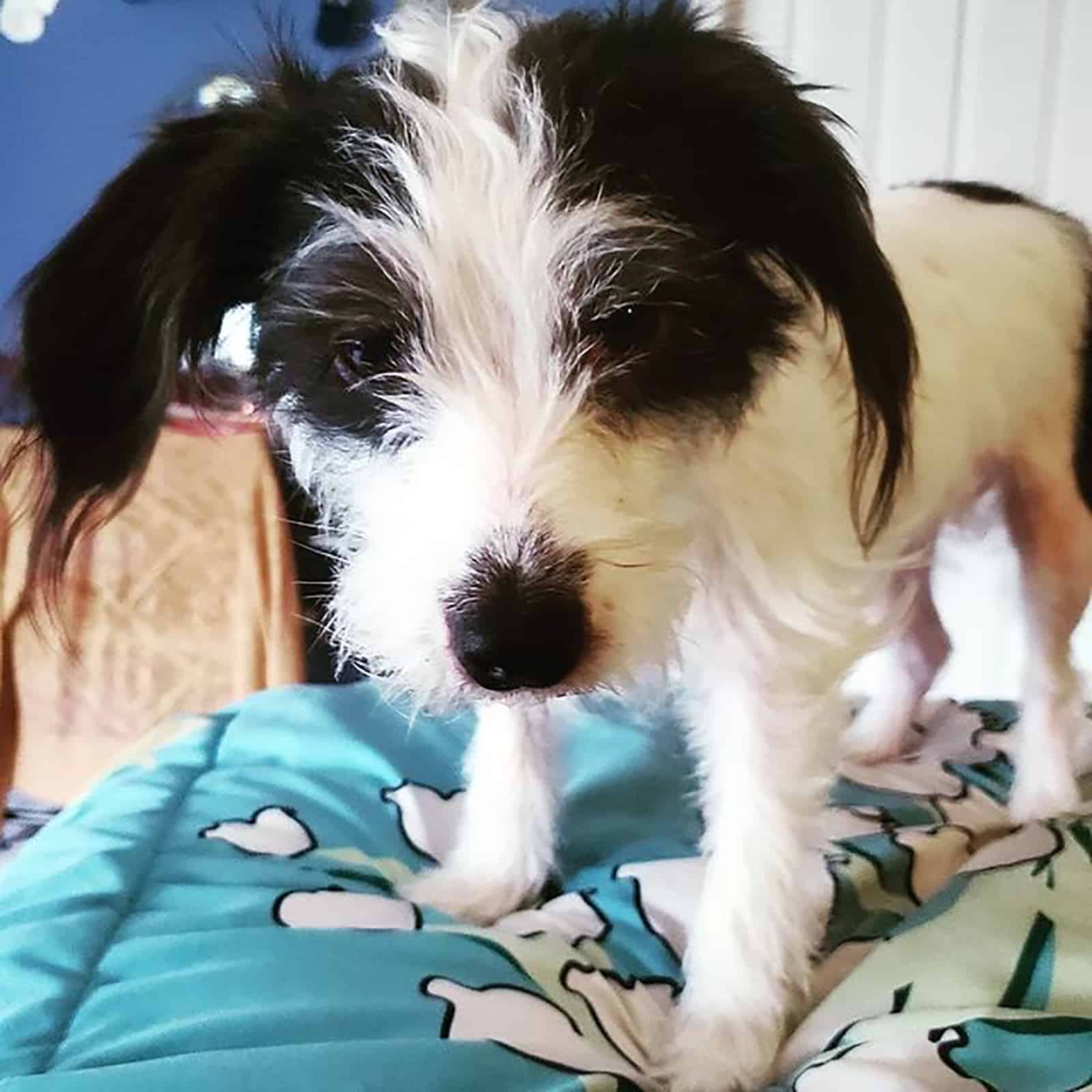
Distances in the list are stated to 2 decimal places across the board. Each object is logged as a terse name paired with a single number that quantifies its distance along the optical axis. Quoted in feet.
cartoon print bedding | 1.05
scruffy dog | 0.98
